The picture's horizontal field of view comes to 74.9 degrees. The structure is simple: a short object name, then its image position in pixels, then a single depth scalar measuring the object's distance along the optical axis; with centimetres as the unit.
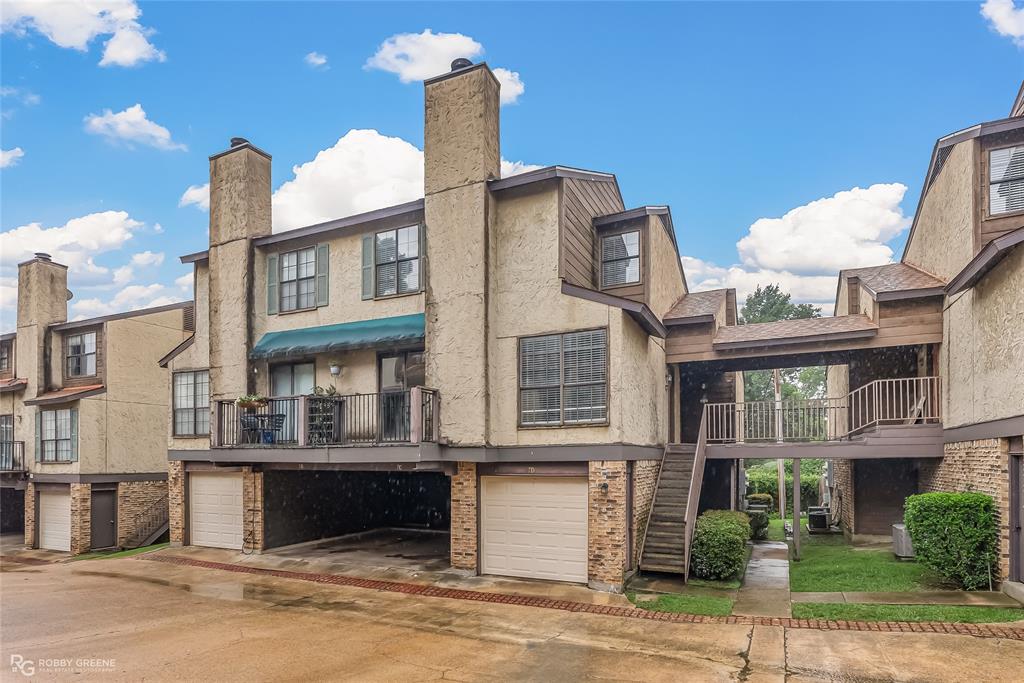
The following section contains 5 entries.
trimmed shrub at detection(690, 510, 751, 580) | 1269
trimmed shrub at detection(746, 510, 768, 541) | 1866
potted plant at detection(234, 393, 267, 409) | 1462
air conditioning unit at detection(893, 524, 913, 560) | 1344
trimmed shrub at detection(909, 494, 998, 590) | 1086
